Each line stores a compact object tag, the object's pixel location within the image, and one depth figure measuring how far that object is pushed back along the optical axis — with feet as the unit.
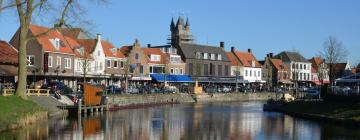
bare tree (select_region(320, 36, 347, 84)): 236.43
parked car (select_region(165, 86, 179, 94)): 284.26
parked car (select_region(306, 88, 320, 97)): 231.79
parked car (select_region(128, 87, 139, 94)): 251.03
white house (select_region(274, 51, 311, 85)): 454.40
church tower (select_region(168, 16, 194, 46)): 425.52
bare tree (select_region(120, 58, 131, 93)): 287.28
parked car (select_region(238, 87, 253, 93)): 345.55
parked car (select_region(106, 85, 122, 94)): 236.84
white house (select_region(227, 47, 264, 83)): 405.45
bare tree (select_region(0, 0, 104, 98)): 140.05
